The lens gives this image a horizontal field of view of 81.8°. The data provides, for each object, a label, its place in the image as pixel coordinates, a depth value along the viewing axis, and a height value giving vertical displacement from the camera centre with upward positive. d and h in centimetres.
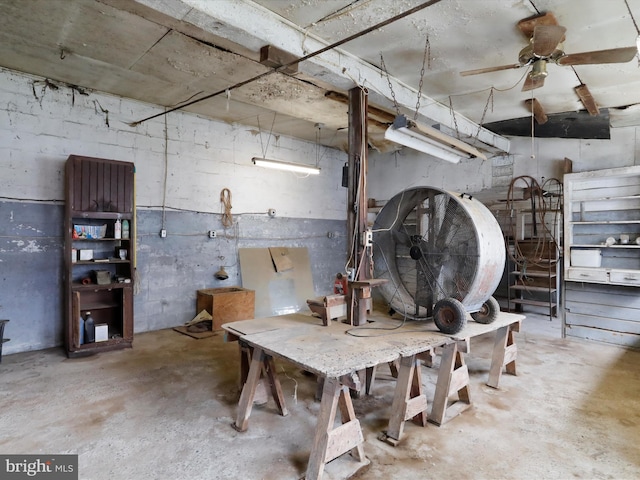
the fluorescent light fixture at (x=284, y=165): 461 +91
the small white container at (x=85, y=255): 392 -23
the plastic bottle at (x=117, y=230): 405 +4
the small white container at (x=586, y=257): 449 -23
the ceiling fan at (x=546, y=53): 254 +140
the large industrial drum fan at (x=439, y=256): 272 -15
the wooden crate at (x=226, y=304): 482 -93
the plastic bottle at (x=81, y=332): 381 -103
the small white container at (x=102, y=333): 394 -107
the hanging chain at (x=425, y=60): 322 +167
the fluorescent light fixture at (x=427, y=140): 290 +87
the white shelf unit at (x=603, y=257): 435 -22
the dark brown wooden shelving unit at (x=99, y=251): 383 -20
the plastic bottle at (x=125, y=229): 411 +5
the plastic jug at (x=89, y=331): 390 -103
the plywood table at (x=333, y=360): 194 -69
